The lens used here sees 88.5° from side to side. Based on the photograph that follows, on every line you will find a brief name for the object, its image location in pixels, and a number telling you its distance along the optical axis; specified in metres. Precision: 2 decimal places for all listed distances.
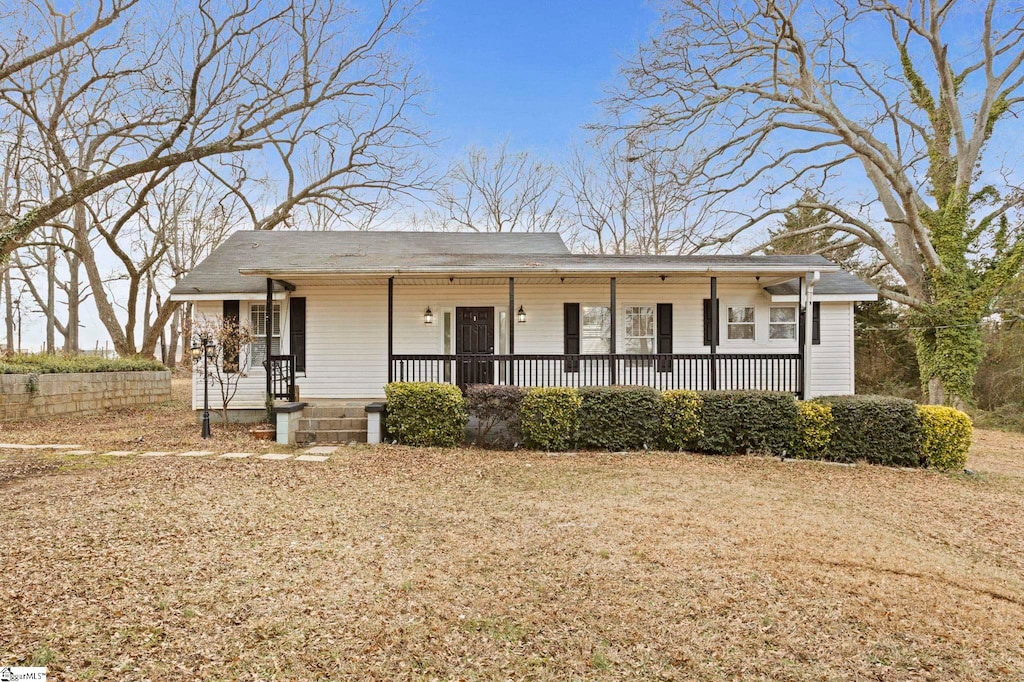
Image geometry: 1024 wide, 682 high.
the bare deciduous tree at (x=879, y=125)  14.20
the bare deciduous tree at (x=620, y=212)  24.59
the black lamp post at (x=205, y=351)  9.30
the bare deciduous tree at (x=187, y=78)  14.04
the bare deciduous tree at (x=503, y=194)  26.41
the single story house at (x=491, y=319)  11.25
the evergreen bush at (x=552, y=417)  8.76
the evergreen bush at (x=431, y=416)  8.96
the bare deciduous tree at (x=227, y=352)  10.35
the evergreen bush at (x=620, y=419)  8.76
